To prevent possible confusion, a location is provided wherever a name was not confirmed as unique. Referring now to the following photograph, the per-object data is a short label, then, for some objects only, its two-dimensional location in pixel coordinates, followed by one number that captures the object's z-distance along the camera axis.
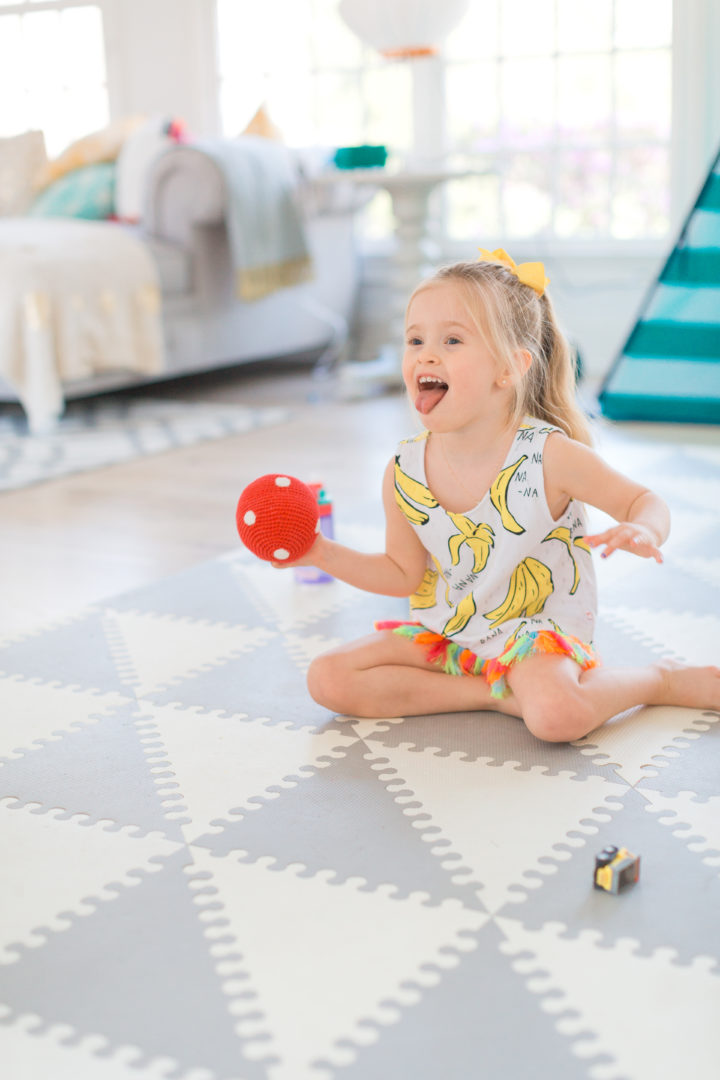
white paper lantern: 3.57
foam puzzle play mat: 0.79
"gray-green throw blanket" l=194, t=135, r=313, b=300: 3.65
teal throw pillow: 3.90
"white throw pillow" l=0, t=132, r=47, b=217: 4.08
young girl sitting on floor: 1.26
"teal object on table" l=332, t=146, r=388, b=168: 3.64
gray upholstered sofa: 3.61
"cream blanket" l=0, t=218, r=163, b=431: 3.13
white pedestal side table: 3.69
